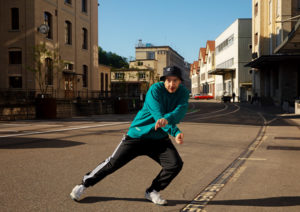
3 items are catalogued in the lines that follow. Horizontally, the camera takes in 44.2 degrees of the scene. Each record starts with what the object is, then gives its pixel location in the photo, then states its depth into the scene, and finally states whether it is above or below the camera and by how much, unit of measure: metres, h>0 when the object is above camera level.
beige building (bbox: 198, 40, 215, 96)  86.12 +8.17
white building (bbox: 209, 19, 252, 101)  59.44 +6.54
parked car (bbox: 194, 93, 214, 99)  77.62 +0.50
